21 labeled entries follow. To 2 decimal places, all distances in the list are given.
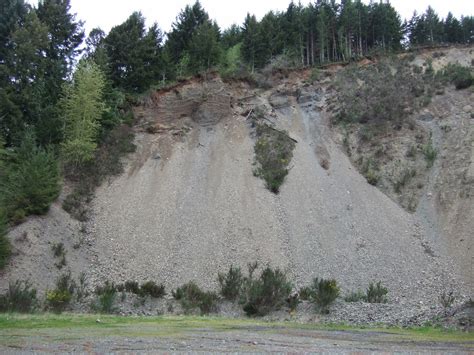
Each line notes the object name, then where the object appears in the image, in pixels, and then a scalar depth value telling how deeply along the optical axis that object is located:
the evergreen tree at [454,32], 59.16
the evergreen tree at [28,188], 26.03
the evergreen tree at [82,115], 31.83
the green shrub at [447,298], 20.95
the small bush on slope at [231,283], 22.34
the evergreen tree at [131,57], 39.62
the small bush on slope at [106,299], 20.56
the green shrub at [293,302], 20.69
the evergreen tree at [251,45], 46.50
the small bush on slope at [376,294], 22.17
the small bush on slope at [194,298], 20.99
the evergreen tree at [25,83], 31.52
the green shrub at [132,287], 22.77
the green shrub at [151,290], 22.69
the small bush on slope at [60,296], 20.31
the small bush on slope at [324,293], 20.39
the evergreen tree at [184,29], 45.69
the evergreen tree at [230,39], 52.02
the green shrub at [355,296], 22.08
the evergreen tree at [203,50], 42.66
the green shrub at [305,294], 21.89
